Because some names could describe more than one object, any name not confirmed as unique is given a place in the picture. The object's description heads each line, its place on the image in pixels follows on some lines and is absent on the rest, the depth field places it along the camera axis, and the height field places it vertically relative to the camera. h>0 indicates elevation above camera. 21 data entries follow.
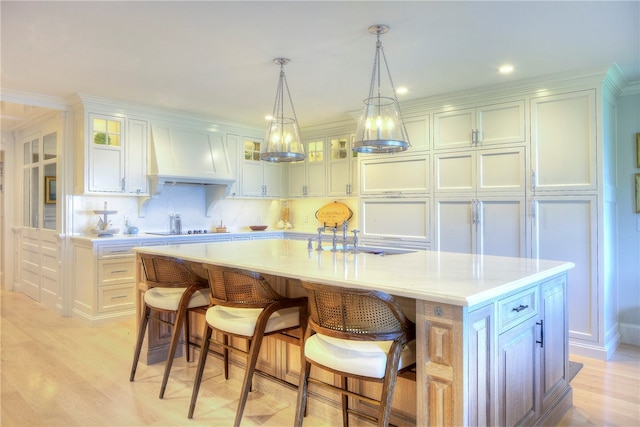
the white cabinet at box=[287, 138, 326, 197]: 6.04 +0.59
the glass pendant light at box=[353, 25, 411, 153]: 2.53 +0.52
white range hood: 4.96 +0.67
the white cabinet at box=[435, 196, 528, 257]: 3.85 -0.15
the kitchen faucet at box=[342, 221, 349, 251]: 2.90 -0.20
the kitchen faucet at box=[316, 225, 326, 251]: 3.02 -0.21
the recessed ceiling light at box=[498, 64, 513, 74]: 3.42 +1.20
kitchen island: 1.61 -0.49
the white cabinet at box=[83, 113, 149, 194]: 4.50 +0.68
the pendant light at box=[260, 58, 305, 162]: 3.16 +0.54
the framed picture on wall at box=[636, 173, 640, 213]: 3.79 +0.15
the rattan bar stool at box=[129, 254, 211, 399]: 2.68 -0.54
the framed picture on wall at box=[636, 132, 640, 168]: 3.78 +0.54
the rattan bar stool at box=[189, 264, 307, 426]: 2.19 -0.56
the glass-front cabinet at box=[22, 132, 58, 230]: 4.94 +0.43
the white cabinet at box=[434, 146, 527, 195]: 3.86 +0.39
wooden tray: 5.94 -0.03
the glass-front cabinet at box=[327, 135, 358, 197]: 5.65 +0.62
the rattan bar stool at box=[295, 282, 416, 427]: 1.67 -0.53
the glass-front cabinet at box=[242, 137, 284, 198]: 6.01 +0.57
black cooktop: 4.98 -0.25
